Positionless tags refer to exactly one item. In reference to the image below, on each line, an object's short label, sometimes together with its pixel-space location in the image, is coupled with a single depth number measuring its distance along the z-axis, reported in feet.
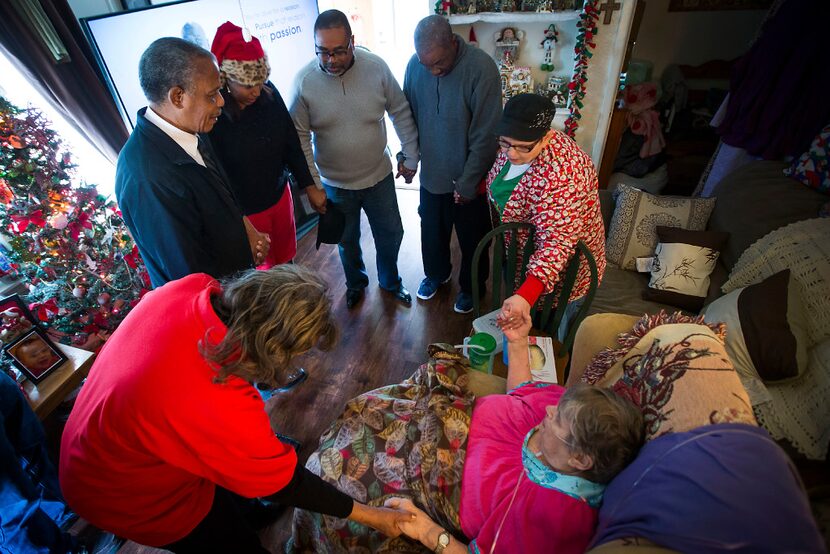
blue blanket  1.76
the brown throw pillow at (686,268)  6.57
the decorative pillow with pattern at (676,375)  2.73
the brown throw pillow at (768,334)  4.69
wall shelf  8.58
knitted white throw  4.47
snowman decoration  9.48
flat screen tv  6.28
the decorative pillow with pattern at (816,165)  6.17
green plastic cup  4.58
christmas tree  5.89
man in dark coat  4.17
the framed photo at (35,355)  5.03
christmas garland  8.21
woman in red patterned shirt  4.27
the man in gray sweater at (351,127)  6.14
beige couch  6.20
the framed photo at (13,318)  5.11
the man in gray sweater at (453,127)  6.06
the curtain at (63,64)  5.73
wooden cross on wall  8.07
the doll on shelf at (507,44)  9.82
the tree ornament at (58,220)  6.25
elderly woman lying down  2.93
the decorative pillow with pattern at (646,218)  7.18
